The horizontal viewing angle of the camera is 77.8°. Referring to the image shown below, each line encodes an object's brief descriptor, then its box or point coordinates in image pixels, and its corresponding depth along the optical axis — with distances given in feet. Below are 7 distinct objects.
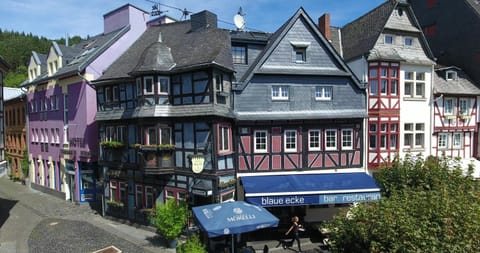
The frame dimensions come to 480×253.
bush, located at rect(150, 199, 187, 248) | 44.70
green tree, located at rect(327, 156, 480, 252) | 21.36
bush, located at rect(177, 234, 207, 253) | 34.81
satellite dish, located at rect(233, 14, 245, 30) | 60.39
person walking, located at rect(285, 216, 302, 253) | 43.86
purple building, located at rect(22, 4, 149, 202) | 67.56
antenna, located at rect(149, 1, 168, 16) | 73.72
